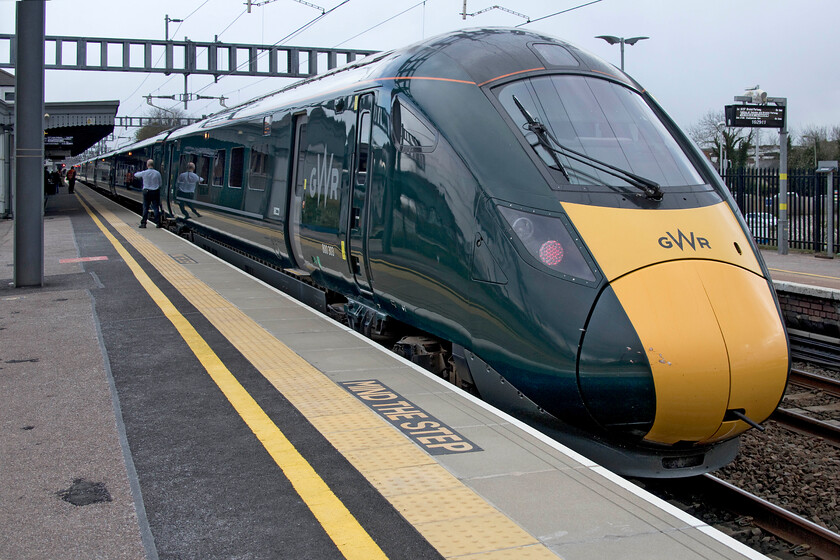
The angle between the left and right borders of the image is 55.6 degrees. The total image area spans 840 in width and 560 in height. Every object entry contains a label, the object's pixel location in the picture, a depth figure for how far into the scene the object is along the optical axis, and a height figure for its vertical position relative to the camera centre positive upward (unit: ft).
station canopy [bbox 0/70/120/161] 96.02 +14.17
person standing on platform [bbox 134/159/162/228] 65.00 +3.62
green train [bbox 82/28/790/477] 14.51 -0.30
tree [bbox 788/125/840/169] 166.40 +20.72
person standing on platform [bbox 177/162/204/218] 54.90 +3.39
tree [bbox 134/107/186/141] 241.70 +35.78
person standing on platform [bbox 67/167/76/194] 163.43 +10.27
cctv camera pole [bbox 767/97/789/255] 56.13 +2.40
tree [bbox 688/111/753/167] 167.32 +22.65
